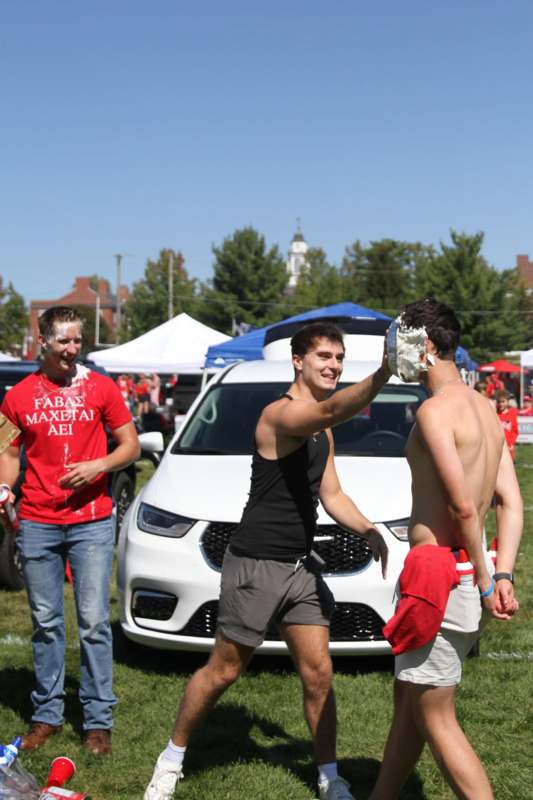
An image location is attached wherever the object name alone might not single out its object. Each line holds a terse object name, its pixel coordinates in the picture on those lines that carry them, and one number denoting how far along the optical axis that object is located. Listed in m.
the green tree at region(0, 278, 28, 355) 57.22
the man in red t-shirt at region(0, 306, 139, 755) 4.36
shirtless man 3.04
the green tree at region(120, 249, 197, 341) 82.25
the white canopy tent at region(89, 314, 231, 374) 22.12
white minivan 5.31
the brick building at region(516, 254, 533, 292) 139.12
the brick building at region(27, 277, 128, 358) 125.25
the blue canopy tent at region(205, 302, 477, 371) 17.36
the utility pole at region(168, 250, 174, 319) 76.05
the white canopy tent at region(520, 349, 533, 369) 29.75
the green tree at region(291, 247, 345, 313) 73.56
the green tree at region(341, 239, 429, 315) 82.69
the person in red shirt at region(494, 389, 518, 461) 12.97
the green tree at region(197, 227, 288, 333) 76.69
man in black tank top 3.72
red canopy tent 48.16
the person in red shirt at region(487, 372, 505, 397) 24.20
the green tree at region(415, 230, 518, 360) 65.44
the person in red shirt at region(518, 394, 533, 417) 28.03
